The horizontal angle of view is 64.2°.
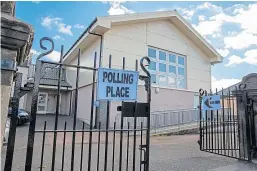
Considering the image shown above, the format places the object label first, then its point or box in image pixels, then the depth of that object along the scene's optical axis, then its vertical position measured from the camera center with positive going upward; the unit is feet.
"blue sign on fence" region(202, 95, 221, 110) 19.33 +0.39
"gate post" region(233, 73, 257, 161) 17.38 -0.81
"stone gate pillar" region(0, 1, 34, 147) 5.75 +1.68
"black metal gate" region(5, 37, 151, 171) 8.04 -4.86
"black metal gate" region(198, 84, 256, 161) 17.29 -1.53
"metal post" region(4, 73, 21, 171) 7.40 -1.07
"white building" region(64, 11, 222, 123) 41.45 +12.41
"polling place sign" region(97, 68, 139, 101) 9.32 +0.93
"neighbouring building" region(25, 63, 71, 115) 61.21 +1.84
